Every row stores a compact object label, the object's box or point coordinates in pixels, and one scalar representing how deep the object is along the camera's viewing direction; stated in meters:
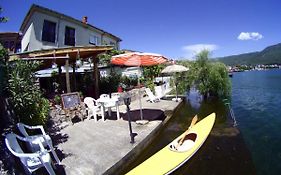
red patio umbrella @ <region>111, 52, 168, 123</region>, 7.09
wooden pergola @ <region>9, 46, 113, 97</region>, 7.61
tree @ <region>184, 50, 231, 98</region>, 13.42
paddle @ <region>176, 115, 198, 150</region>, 5.36
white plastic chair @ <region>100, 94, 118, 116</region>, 7.61
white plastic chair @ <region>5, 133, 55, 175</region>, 3.38
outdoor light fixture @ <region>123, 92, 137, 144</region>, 5.65
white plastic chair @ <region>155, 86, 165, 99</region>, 12.97
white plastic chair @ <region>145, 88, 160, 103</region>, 11.28
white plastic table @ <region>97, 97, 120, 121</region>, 7.61
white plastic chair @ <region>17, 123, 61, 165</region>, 4.19
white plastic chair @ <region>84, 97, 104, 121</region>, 7.63
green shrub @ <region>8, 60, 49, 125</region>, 4.49
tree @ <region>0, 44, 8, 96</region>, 4.31
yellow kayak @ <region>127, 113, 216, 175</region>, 4.16
